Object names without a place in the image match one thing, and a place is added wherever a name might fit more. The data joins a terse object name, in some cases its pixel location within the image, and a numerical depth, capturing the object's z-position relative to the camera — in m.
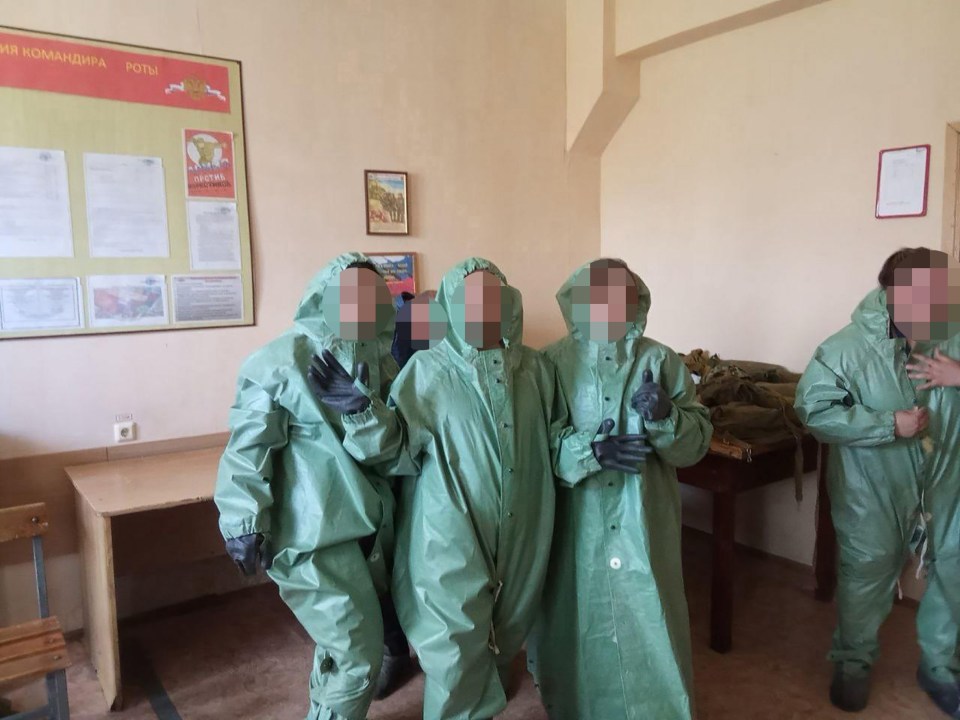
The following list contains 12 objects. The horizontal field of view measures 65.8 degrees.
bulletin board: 2.57
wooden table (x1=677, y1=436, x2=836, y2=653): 2.61
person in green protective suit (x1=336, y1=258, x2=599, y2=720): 1.78
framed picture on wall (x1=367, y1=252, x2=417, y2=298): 3.43
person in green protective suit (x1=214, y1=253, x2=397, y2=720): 1.83
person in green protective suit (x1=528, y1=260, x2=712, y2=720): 1.89
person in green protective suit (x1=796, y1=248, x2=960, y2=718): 2.13
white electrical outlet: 2.81
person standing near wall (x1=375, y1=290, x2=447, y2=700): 2.19
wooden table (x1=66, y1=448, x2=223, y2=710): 2.27
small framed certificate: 2.78
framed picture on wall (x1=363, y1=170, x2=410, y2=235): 3.35
